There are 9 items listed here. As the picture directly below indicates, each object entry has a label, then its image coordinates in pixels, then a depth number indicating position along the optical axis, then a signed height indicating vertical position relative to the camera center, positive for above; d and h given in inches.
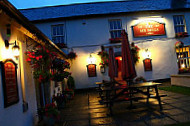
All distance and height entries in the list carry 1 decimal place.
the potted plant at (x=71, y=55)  410.9 +45.2
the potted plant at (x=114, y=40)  429.7 +85.9
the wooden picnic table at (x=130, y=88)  182.4 -28.6
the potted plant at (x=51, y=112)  139.2 -40.8
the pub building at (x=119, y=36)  423.8 +100.9
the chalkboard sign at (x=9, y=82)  103.0 -6.1
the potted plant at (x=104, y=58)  413.7 +31.7
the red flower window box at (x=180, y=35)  438.3 +92.4
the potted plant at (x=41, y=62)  141.9 +10.8
